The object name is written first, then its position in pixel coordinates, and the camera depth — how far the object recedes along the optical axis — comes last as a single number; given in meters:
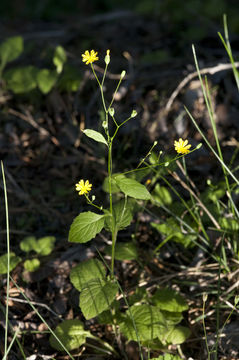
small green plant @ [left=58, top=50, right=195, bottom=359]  1.23
